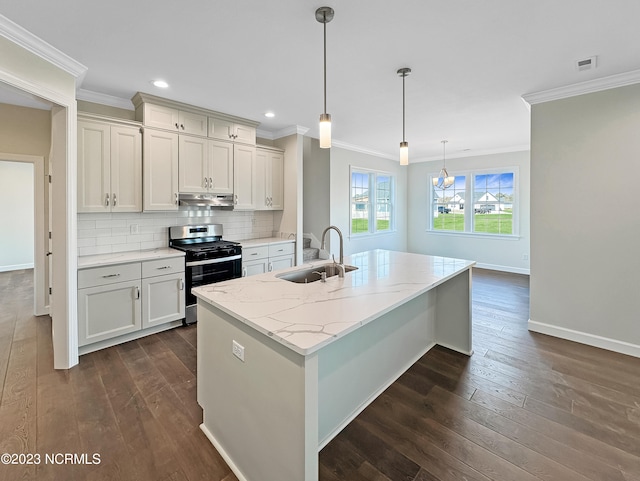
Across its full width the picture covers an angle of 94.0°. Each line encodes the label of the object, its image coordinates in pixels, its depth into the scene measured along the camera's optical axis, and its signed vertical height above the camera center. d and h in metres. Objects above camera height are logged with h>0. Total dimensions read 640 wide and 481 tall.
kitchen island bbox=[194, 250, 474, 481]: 1.25 -0.68
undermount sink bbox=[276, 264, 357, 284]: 2.35 -0.32
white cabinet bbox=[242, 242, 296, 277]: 4.09 -0.33
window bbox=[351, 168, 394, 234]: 6.20 +0.75
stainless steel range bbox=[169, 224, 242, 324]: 3.51 -0.25
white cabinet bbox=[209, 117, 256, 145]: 3.88 +1.43
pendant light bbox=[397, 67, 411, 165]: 2.69 +0.80
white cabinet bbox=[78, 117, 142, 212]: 2.97 +0.72
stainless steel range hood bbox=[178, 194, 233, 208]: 3.67 +0.45
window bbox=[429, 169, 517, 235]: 6.33 +0.71
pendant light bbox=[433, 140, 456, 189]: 5.48 +1.24
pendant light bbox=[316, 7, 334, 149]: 1.89 +0.79
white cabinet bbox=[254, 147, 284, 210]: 4.49 +0.86
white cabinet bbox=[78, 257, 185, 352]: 2.84 -0.67
